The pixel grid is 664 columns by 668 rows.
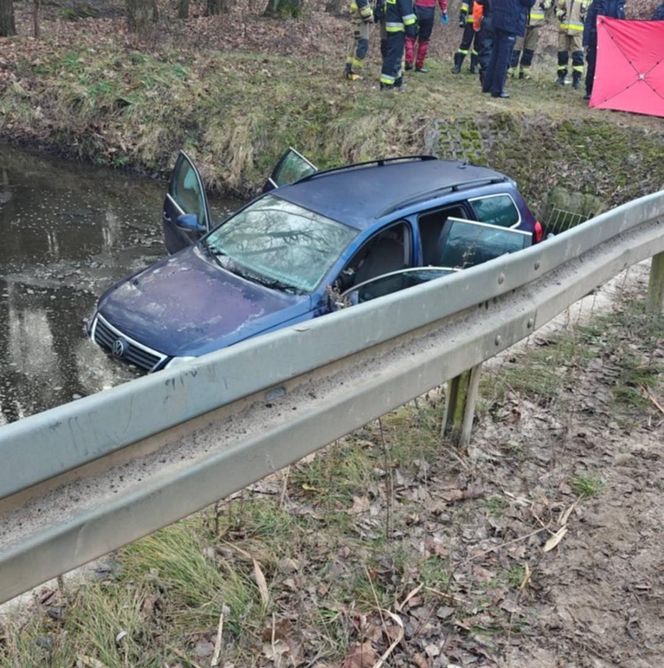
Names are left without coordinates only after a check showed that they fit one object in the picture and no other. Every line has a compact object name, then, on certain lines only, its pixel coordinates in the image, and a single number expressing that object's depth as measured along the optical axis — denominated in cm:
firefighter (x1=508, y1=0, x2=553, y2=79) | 1500
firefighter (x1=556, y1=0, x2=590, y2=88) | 1483
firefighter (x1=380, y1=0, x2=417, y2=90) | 1270
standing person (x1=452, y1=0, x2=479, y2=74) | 1543
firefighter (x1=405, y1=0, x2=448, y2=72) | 1466
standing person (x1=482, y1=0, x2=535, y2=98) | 1252
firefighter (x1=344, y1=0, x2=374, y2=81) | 1333
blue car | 530
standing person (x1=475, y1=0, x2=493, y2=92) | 1411
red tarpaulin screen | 1270
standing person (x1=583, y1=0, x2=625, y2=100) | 1380
